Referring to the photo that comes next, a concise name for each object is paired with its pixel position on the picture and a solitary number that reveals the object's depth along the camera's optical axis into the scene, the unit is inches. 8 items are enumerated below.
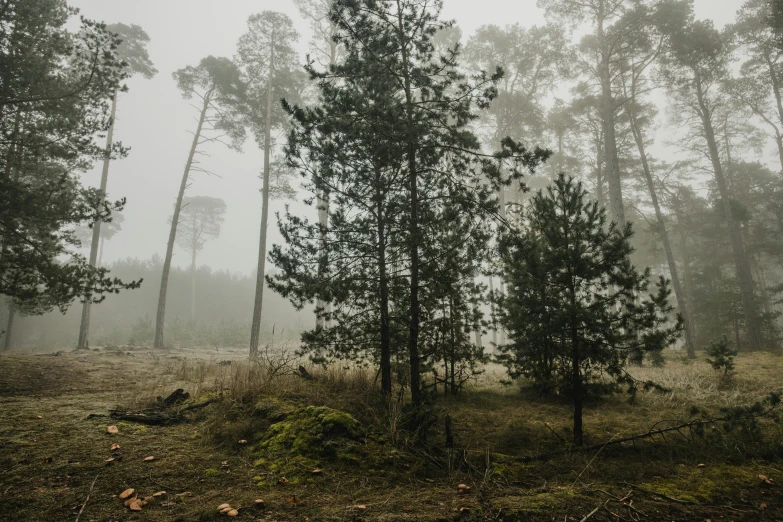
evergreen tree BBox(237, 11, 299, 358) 681.6
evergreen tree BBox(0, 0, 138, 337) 319.0
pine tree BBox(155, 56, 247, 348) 709.9
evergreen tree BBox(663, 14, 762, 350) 577.0
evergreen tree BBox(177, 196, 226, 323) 1635.1
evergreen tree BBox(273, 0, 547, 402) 235.3
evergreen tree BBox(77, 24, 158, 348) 756.0
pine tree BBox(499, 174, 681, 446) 211.0
